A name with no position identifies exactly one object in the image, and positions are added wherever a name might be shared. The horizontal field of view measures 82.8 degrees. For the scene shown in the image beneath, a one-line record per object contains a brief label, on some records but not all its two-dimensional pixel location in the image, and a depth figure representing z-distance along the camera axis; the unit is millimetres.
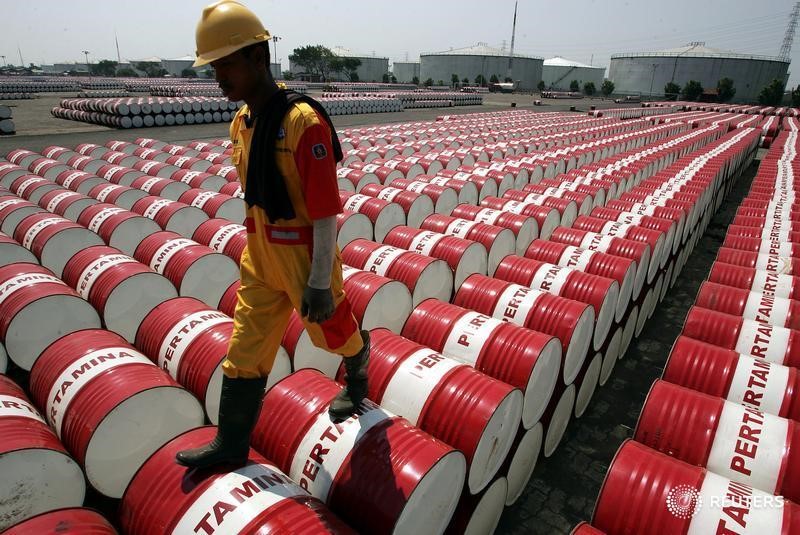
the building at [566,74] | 119375
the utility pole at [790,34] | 110438
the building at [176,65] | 141375
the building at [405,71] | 130225
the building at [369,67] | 123556
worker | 2186
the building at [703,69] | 87438
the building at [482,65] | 111625
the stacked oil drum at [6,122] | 21578
